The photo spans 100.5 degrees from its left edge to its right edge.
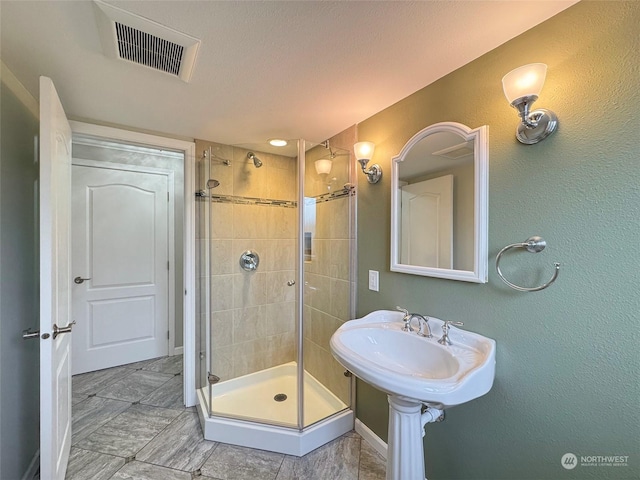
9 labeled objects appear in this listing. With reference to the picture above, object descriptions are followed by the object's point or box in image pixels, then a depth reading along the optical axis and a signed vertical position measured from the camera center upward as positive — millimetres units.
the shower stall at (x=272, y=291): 1929 -454
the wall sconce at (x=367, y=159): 1730 +526
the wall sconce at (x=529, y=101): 932 +499
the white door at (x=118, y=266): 2719 -300
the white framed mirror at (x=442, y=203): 1204 +182
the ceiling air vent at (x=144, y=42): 988 +819
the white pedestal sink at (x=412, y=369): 939 -541
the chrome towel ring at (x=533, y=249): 985 -42
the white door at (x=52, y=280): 1168 -194
